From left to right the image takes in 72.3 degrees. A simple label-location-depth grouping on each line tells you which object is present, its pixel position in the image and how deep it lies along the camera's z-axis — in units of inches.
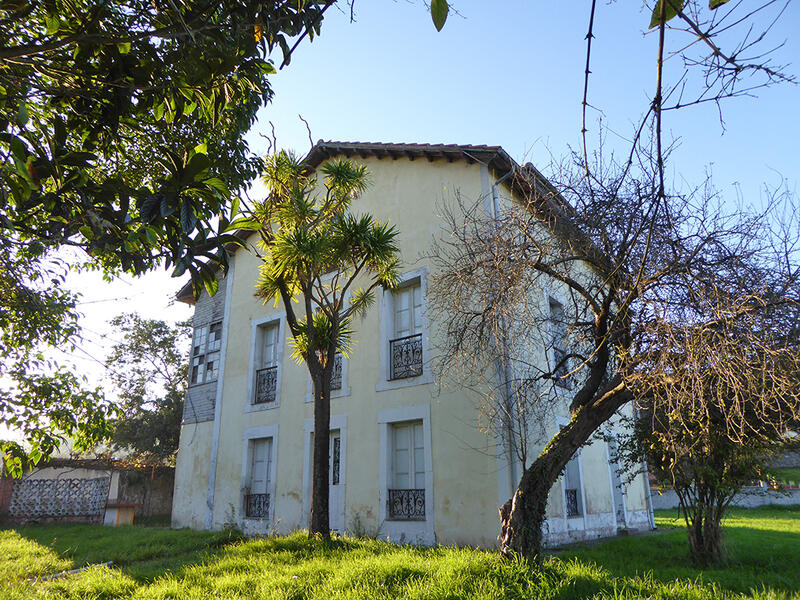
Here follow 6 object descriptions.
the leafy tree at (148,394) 867.4
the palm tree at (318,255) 309.4
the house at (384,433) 374.3
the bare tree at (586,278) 218.5
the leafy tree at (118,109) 114.2
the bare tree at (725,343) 185.9
